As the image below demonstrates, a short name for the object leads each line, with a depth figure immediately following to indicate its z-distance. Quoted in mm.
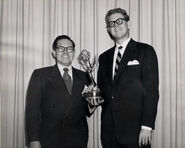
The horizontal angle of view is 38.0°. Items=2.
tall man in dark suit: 1686
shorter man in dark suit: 1896
